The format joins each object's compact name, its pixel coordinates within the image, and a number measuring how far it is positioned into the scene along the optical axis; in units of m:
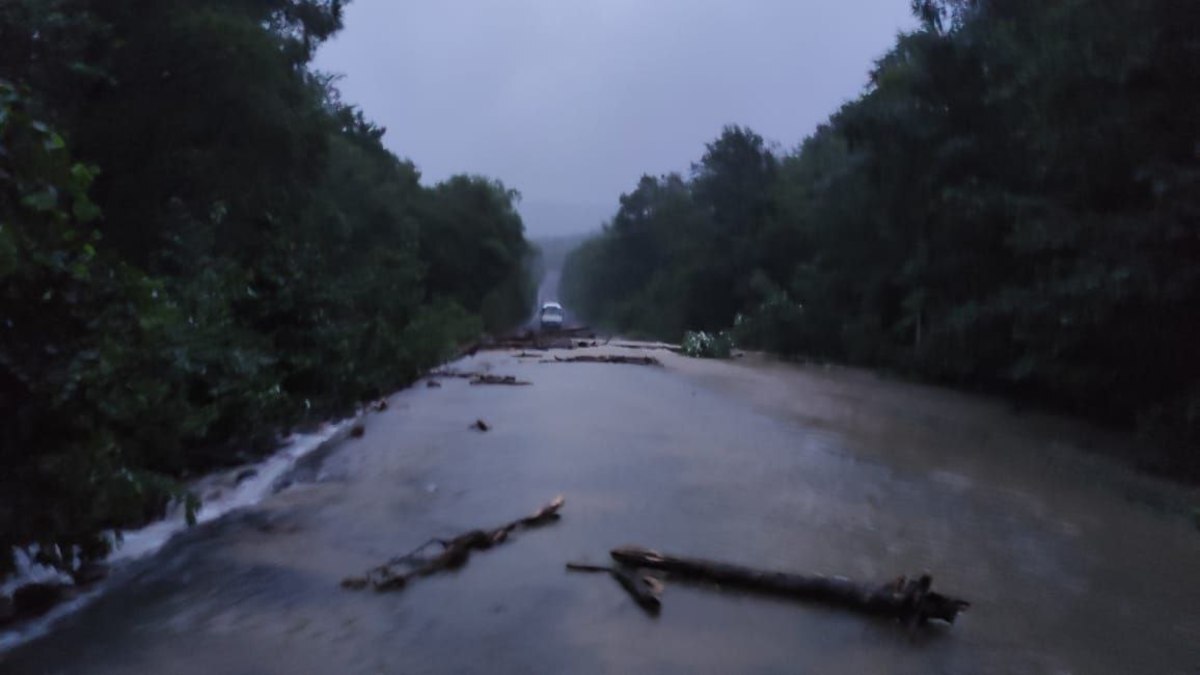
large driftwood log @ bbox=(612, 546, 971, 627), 7.16
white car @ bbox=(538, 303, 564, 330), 61.22
